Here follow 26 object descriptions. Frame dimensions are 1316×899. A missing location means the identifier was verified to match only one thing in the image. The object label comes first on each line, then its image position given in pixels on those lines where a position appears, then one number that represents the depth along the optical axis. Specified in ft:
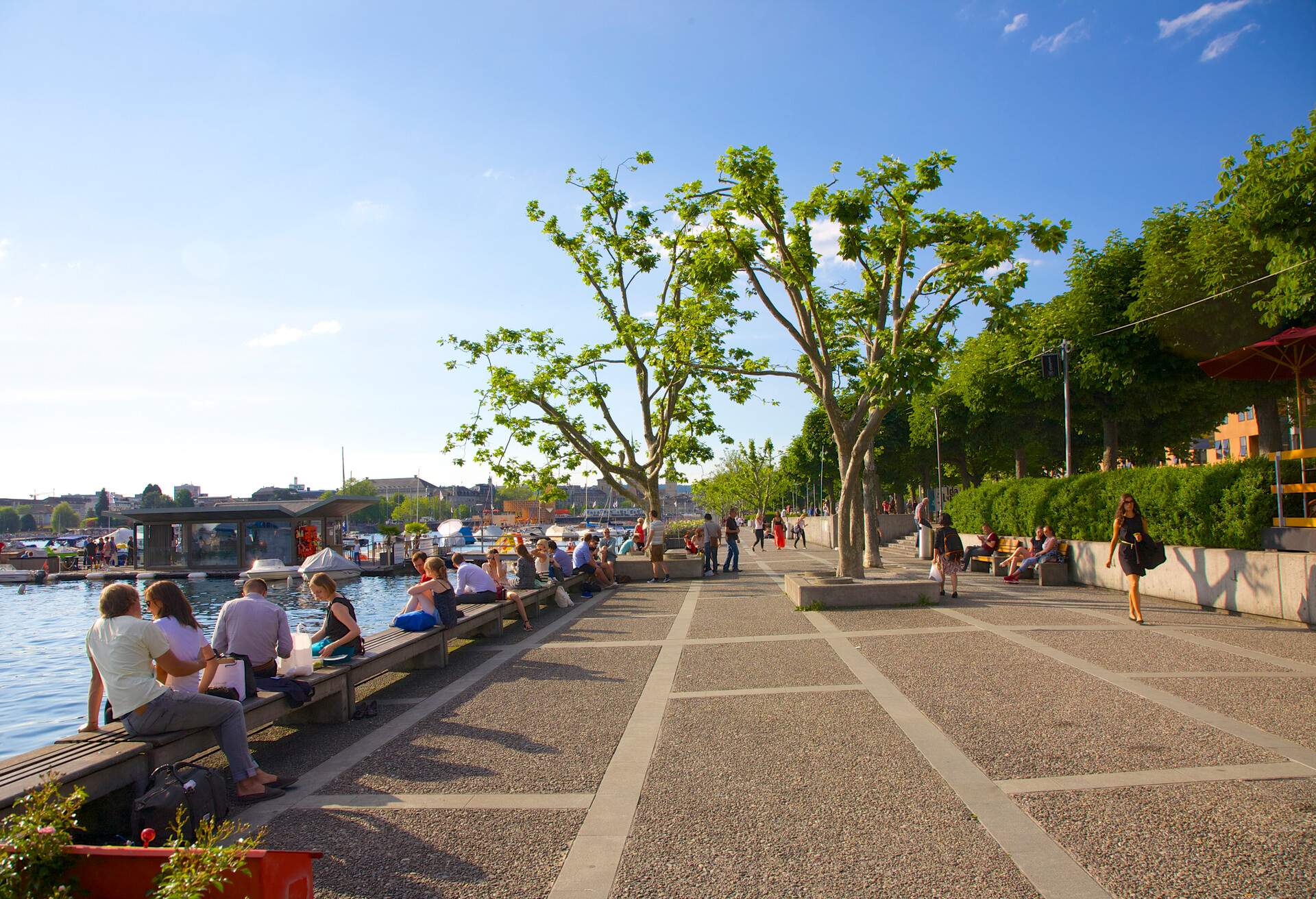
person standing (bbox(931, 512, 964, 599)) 49.32
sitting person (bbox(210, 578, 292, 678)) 22.91
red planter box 10.25
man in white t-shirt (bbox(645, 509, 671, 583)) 70.69
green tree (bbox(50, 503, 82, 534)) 608.88
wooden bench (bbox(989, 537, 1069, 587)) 56.54
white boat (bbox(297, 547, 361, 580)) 118.42
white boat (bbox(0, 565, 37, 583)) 147.43
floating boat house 146.61
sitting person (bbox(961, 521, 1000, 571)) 66.95
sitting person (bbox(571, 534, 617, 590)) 63.36
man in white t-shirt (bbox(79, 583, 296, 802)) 17.85
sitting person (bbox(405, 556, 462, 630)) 34.99
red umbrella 40.78
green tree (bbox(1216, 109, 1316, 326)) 46.39
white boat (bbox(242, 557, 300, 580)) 125.18
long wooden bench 15.53
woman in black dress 37.73
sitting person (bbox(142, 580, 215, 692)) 19.52
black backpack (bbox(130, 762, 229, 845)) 15.34
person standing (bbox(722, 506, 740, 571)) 80.38
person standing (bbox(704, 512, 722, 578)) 75.51
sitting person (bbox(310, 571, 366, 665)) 26.53
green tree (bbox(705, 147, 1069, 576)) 51.16
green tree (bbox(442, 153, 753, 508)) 77.00
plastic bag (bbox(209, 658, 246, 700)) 20.98
